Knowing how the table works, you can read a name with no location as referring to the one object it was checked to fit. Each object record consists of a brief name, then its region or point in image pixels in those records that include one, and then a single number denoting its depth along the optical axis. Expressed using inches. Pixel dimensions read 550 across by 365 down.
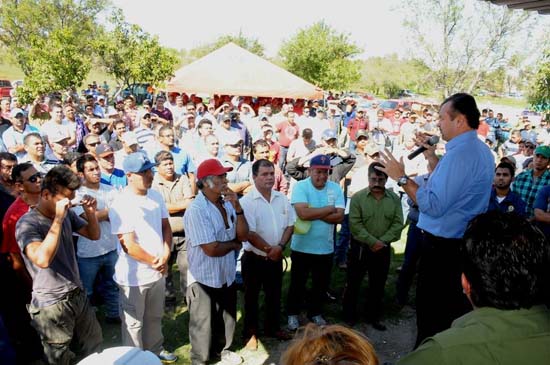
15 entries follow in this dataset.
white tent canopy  658.2
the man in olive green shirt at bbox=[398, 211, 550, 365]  56.0
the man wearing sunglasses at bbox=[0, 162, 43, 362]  143.3
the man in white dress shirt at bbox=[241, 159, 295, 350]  170.1
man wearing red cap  146.3
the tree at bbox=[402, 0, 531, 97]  868.0
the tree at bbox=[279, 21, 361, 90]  1269.7
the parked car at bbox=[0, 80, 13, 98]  977.5
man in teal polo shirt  183.3
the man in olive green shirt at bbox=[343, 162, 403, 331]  185.8
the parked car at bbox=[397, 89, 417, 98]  1636.9
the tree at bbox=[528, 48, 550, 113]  328.5
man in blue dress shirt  112.5
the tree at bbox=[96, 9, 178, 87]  693.9
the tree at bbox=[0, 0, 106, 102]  534.6
